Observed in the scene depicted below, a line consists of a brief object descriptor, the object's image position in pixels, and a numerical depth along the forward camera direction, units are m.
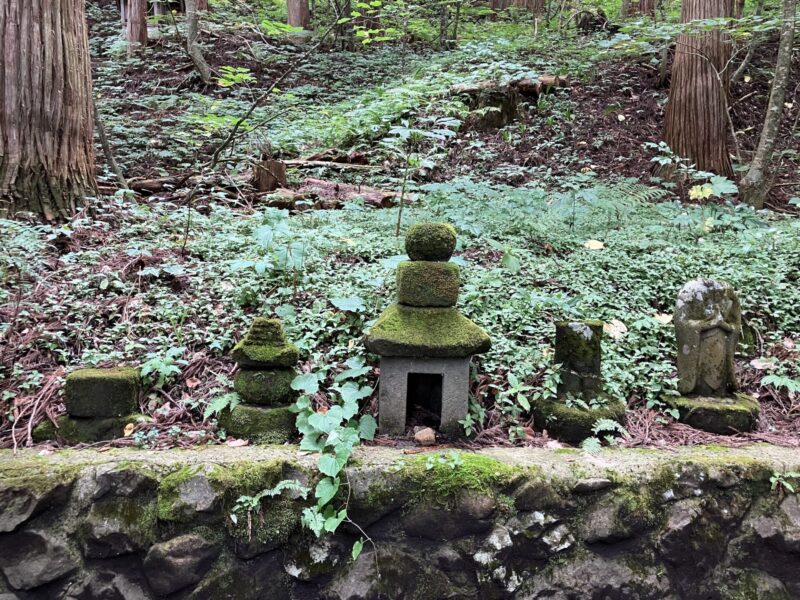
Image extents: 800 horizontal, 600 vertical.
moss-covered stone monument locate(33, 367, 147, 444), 2.87
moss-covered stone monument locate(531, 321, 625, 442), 3.00
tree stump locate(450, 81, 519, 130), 9.98
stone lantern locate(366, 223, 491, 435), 2.89
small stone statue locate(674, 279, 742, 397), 3.19
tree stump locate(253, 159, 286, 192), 7.15
